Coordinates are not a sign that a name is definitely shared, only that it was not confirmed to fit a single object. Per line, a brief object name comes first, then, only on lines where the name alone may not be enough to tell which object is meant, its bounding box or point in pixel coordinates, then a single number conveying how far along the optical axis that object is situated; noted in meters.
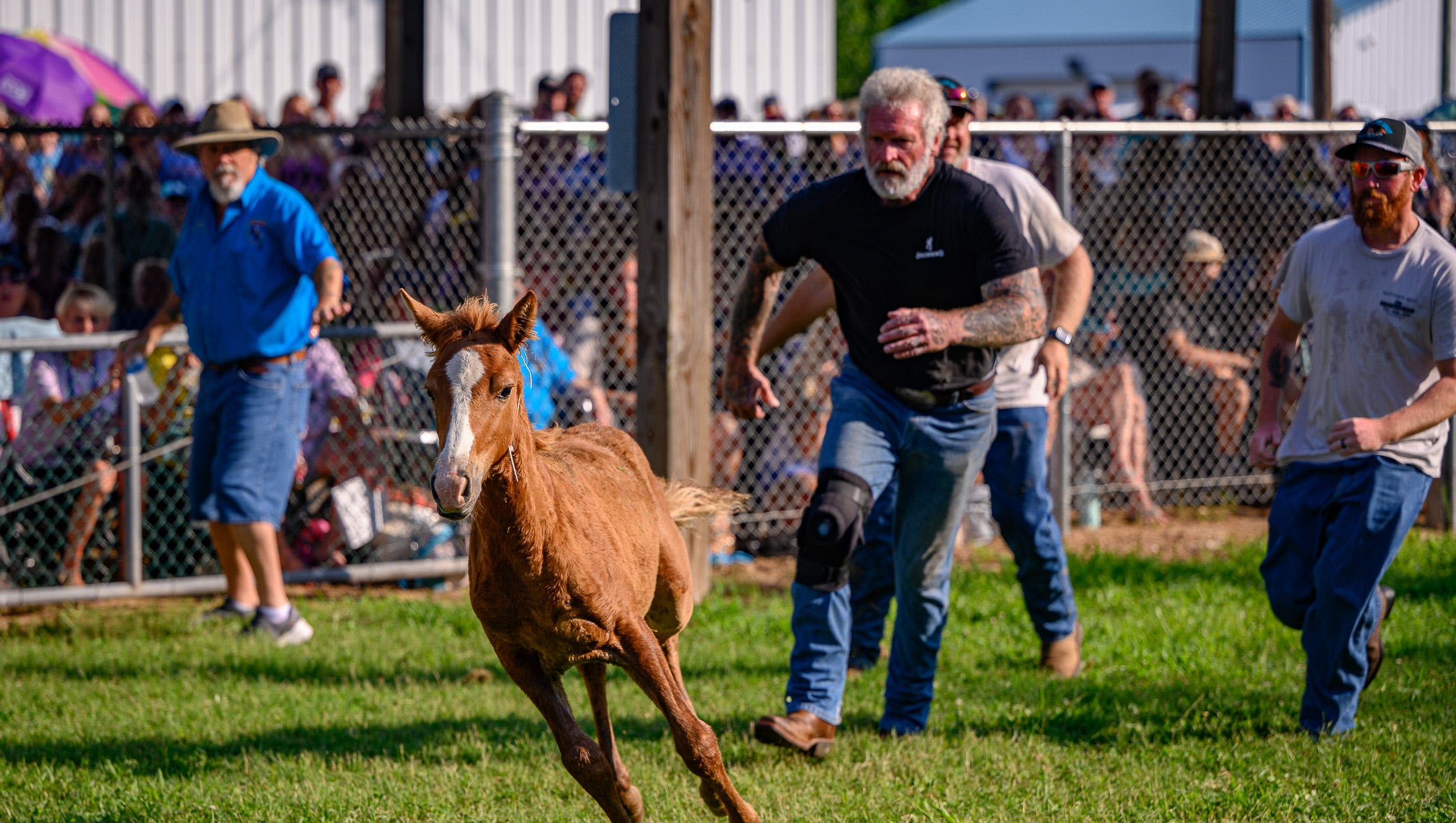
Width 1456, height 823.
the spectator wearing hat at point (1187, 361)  19.64
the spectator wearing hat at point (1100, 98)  26.34
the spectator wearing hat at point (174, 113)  22.41
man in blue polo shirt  13.60
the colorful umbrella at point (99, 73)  32.44
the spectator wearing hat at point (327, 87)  27.56
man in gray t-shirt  9.89
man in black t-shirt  9.61
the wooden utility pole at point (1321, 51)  25.61
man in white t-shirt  12.01
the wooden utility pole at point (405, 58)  20.95
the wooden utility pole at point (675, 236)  13.87
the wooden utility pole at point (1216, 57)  21.36
